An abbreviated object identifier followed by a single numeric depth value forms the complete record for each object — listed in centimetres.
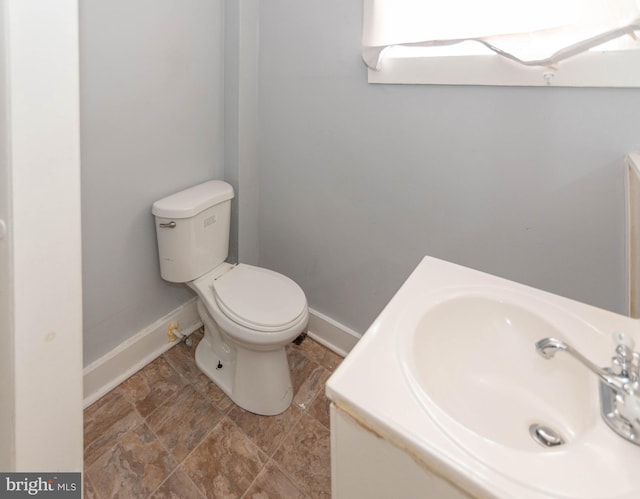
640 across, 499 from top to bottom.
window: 88
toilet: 135
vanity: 47
